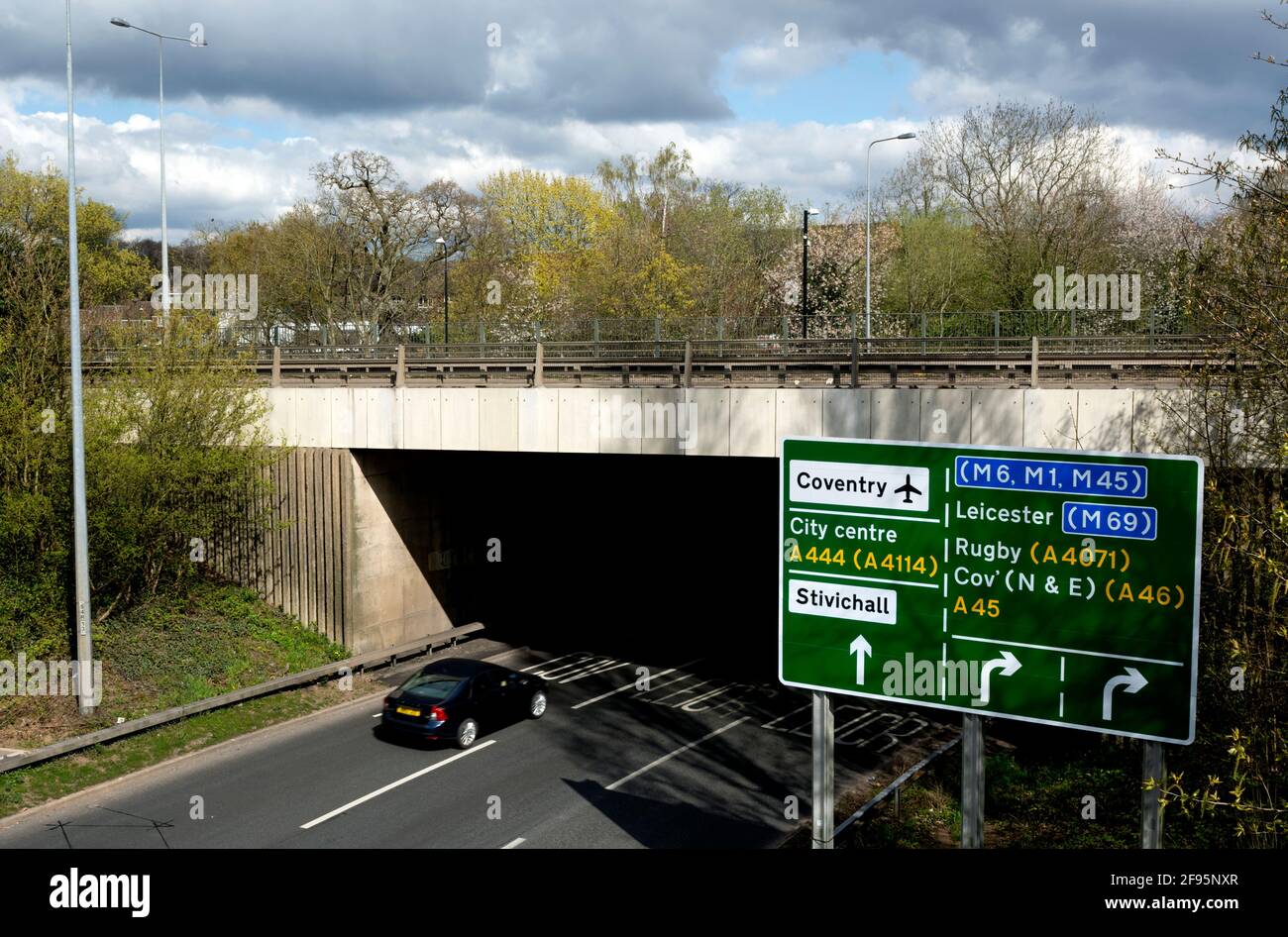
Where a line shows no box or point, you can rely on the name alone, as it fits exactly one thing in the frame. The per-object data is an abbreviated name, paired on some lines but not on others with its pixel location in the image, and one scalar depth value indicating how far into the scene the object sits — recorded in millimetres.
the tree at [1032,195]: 40594
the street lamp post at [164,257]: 23794
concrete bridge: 16312
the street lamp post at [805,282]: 31112
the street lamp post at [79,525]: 17281
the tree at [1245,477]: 9867
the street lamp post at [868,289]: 31734
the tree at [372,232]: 48906
